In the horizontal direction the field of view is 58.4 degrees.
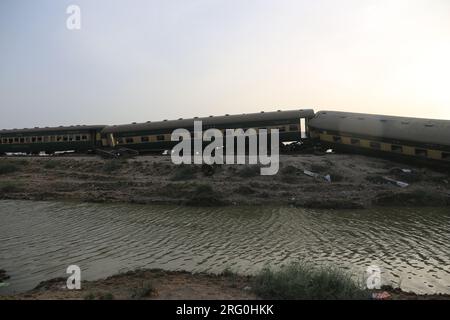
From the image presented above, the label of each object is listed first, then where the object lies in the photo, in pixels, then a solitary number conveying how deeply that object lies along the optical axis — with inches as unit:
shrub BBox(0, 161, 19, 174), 1562.5
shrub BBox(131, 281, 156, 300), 434.5
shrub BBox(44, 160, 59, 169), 1600.3
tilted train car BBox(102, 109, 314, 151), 1477.6
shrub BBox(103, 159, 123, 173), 1460.1
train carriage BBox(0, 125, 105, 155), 1824.1
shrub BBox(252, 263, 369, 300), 418.6
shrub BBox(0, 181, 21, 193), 1272.1
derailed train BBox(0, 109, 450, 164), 1219.9
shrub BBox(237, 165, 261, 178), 1258.6
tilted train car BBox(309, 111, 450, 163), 1175.6
